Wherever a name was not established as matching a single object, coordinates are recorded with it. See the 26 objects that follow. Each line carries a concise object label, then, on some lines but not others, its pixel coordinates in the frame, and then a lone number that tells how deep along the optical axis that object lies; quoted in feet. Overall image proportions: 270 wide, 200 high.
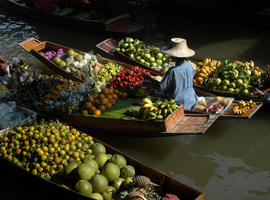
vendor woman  18.53
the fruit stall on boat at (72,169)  13.87
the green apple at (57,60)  26.40
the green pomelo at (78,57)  26.23
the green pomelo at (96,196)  13.58
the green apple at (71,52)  26.76
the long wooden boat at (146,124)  17.56
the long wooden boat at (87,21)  35.04
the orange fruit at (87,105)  19.75
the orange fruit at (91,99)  20.05
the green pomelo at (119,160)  15.16
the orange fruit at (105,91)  20.65
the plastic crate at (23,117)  18.74
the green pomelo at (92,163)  14.64
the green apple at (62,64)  26.12
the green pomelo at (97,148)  16.08
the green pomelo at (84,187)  13.56
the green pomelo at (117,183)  14.44
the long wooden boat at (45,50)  25.09
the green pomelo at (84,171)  13.91
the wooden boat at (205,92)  20.57
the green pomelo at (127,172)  14.80
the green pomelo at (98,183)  13.89
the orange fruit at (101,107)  19.72
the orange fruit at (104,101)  19.98
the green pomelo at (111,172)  14.51
